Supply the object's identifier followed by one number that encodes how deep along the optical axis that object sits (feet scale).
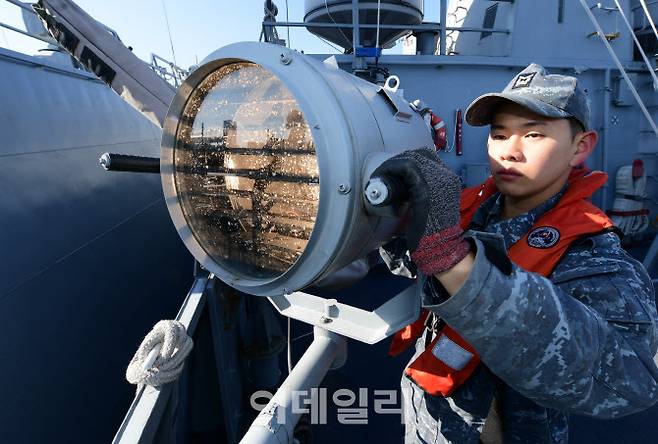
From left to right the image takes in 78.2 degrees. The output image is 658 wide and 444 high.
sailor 2.26
